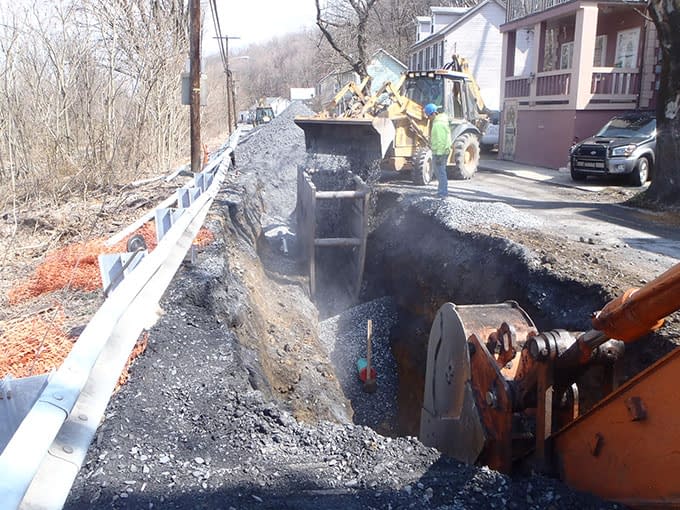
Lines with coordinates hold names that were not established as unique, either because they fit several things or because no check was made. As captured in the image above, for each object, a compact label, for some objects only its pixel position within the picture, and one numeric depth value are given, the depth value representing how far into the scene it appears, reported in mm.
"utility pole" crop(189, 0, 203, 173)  12242
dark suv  14898
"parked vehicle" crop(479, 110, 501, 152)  26067
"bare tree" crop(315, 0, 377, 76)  29625
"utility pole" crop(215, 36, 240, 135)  28923
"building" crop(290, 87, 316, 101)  74938
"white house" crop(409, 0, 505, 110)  35562
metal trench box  11547
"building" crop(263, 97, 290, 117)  67088
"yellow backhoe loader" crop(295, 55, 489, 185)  13422
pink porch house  17812
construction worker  11914
